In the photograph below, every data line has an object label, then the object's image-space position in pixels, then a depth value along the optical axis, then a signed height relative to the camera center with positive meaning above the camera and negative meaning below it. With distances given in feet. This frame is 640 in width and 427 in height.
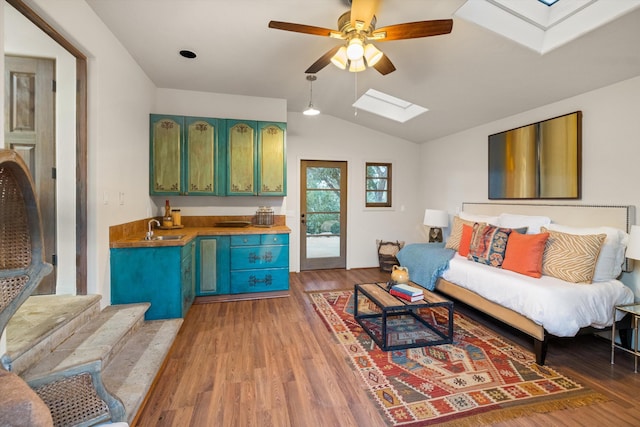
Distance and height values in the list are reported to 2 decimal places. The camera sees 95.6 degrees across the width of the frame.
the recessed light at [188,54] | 9.65 +5.32
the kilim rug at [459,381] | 5.86 -3.95
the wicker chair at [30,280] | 3.21 -0.80
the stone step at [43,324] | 4.93 -2.30
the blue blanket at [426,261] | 11.53 -2.08
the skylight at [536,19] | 7.11 +5.05
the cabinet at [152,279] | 8.96 -2.14
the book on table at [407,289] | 8.53 -2.33
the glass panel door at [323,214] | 16.79 -0.14
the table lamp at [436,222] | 15.47 -0.51
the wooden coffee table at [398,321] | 8.20 -3.77
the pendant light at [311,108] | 11.44 +4.07
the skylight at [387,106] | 14.96 +5.61
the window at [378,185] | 17.93 +1.69
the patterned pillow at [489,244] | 10.12 -1.17
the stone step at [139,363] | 5.68 -3.55
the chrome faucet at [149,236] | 9.76 -0.86
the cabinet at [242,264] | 11.71 -2.17
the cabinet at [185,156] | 12.15 +2.36
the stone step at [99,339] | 5.51 -2.86
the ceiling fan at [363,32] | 6.35 +4.19
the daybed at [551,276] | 7.36 -1.93
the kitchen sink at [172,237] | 10.60 -0.96
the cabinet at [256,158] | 12.86 +2.40
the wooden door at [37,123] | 7.38 +2.23
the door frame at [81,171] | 7.63 +1.04
